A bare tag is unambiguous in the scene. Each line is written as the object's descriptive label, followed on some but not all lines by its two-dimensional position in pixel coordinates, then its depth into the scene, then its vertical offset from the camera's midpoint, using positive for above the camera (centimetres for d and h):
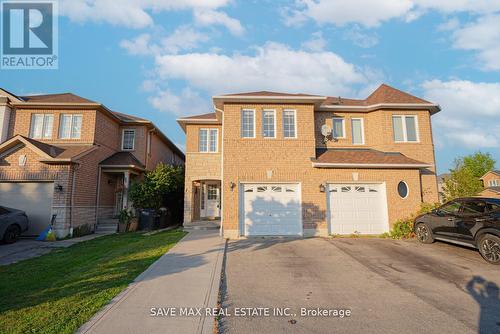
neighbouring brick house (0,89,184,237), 1219 +233
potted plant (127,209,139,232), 1418 -121
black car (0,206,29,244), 1023 -93
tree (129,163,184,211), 1448 +75
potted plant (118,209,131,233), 1391 -110
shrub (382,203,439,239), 1084 -117
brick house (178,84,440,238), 1114 +95
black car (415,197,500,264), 711 -81
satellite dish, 1296 +350
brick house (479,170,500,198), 4012 +329
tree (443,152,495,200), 1660 +106
